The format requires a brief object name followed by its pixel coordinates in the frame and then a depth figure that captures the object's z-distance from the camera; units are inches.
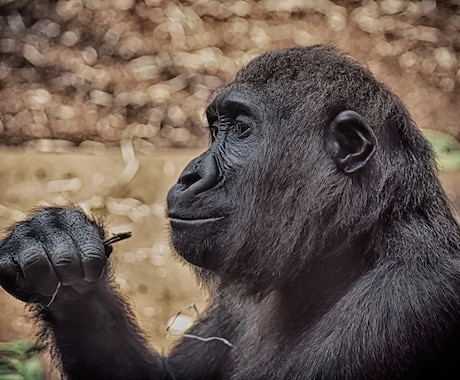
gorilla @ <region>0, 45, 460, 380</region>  256.2
